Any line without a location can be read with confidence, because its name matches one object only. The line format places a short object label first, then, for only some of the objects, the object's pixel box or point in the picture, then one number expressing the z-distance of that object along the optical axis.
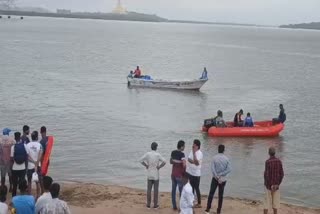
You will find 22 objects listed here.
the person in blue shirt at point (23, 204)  8.39
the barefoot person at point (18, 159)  12.09
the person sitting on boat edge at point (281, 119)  27.93
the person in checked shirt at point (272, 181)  11.43
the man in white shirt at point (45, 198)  8.29
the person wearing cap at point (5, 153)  12.38
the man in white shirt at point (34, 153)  12.20
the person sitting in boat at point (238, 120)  27.25
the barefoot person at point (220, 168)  11.57
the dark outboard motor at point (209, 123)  27.30
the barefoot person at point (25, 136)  12.67
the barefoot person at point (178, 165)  11.64
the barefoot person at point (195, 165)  11.70
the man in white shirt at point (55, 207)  8.17
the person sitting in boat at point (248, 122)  27.14
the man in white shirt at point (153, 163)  11.92
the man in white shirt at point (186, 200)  10.02
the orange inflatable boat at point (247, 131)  26.73
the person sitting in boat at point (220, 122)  26.92
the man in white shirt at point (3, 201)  8.29
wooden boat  45.44
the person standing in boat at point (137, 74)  46.70
